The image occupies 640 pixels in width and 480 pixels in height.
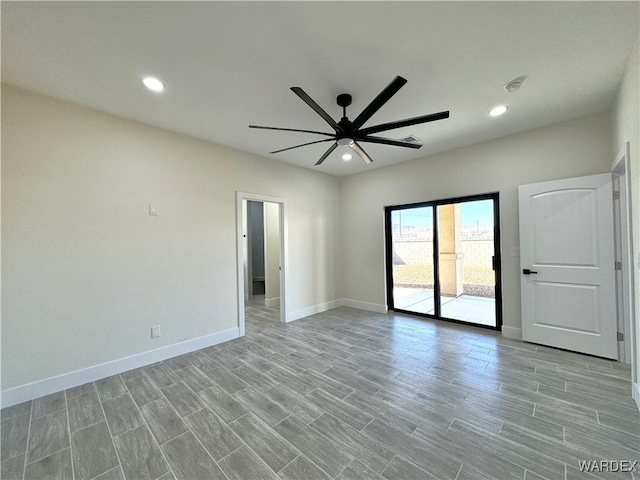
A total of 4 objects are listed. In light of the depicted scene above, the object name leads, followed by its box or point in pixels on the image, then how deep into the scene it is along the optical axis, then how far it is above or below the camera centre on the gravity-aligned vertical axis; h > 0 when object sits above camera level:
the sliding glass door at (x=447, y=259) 3.86 -0.35
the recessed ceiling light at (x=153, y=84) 2.16 +1.45
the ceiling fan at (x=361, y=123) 1.72 +1.01
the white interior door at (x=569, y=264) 2.79 -0.33
